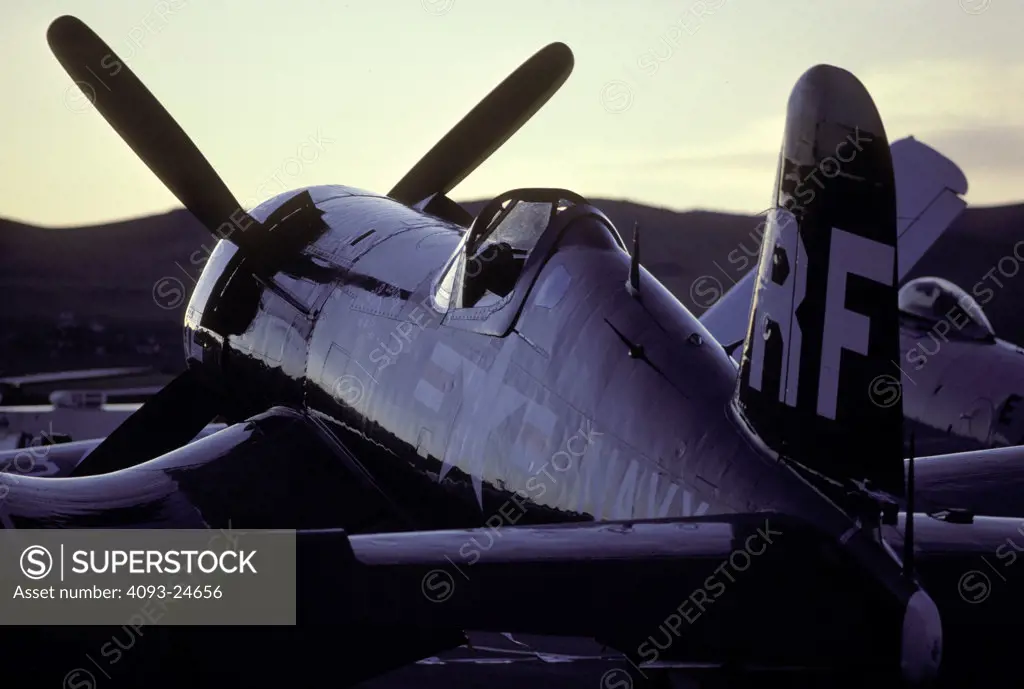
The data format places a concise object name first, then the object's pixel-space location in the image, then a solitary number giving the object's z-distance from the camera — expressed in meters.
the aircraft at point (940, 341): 15.05
